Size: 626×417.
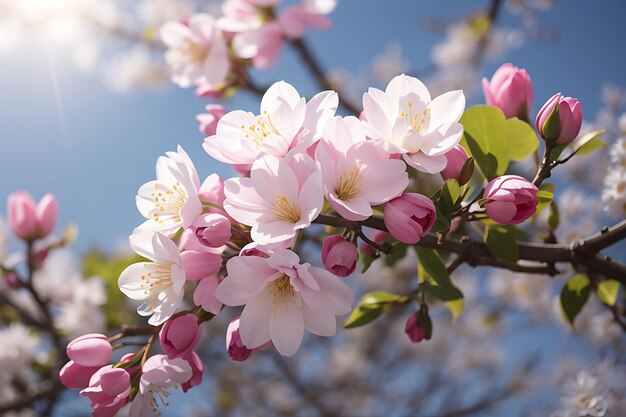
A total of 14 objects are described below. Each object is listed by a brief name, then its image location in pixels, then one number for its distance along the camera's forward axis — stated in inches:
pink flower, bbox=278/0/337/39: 30.3
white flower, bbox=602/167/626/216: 24.6
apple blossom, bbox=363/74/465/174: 19.2
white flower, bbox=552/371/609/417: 23.5
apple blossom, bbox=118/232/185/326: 19.1
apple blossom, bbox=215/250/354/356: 18.5
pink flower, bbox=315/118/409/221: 18.8
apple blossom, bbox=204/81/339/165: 19.3
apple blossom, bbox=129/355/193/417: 19.2
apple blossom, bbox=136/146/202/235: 19.3
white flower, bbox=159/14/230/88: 26.3
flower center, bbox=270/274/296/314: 19.4
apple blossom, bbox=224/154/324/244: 18.5
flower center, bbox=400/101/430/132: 19.9
